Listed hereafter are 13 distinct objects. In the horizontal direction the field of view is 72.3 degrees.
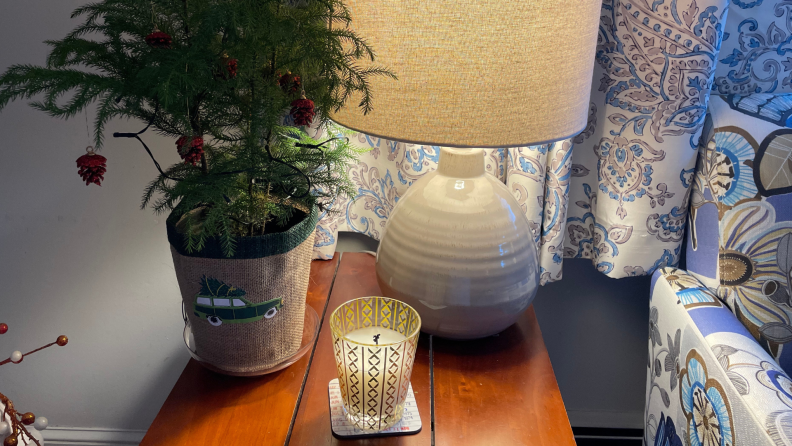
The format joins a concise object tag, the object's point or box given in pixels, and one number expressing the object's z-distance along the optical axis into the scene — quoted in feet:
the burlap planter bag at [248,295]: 2.20
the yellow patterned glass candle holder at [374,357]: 2.08
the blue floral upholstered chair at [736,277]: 2.39
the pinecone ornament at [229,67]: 1.98
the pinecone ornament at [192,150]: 1.96
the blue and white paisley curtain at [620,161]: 3.03
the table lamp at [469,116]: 2.04
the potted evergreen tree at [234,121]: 1.81
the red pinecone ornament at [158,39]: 1.79
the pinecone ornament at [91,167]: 1.83
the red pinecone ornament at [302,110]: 2.05
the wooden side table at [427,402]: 2.27
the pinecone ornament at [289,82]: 2.17
